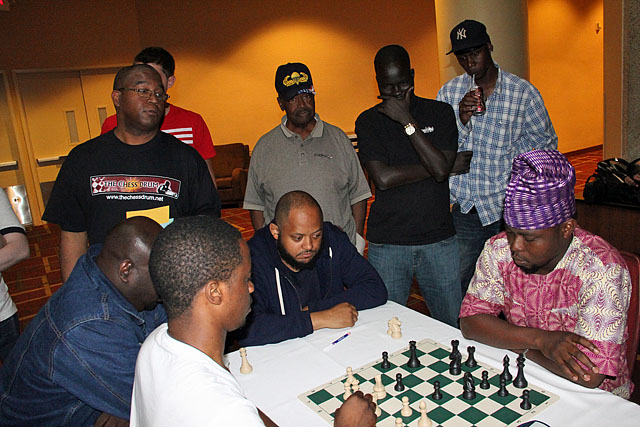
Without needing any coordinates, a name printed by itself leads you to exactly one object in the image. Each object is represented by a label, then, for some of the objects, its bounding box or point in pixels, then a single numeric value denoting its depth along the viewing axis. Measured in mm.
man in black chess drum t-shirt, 2467
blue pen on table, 2127
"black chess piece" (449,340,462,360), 1896
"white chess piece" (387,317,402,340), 2162
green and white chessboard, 1589
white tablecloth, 1544
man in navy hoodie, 2322
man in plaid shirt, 2967
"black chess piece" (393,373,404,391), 1778
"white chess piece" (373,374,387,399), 1732
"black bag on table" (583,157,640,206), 3875
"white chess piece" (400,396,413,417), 1620
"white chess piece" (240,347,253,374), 1988
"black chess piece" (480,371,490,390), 1720
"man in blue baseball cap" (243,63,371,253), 3072
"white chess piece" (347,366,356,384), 1802
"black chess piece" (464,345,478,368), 1873
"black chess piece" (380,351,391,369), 1935
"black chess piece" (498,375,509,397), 1668
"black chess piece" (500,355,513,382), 1730
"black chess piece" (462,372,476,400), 1671
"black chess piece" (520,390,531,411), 1587
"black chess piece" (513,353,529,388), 1700
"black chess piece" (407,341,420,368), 1926
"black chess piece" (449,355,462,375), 1842
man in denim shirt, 1631
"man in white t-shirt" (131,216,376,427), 1240
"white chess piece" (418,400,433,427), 1546
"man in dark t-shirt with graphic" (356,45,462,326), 2826
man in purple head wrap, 1727
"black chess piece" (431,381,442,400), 1697
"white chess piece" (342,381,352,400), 1762
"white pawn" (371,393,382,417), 1644
